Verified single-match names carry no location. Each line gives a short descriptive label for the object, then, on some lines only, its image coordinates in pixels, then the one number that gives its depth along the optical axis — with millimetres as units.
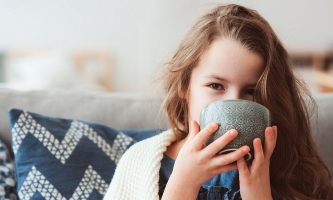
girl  941
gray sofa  1499
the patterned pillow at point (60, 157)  1272
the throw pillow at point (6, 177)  1278
